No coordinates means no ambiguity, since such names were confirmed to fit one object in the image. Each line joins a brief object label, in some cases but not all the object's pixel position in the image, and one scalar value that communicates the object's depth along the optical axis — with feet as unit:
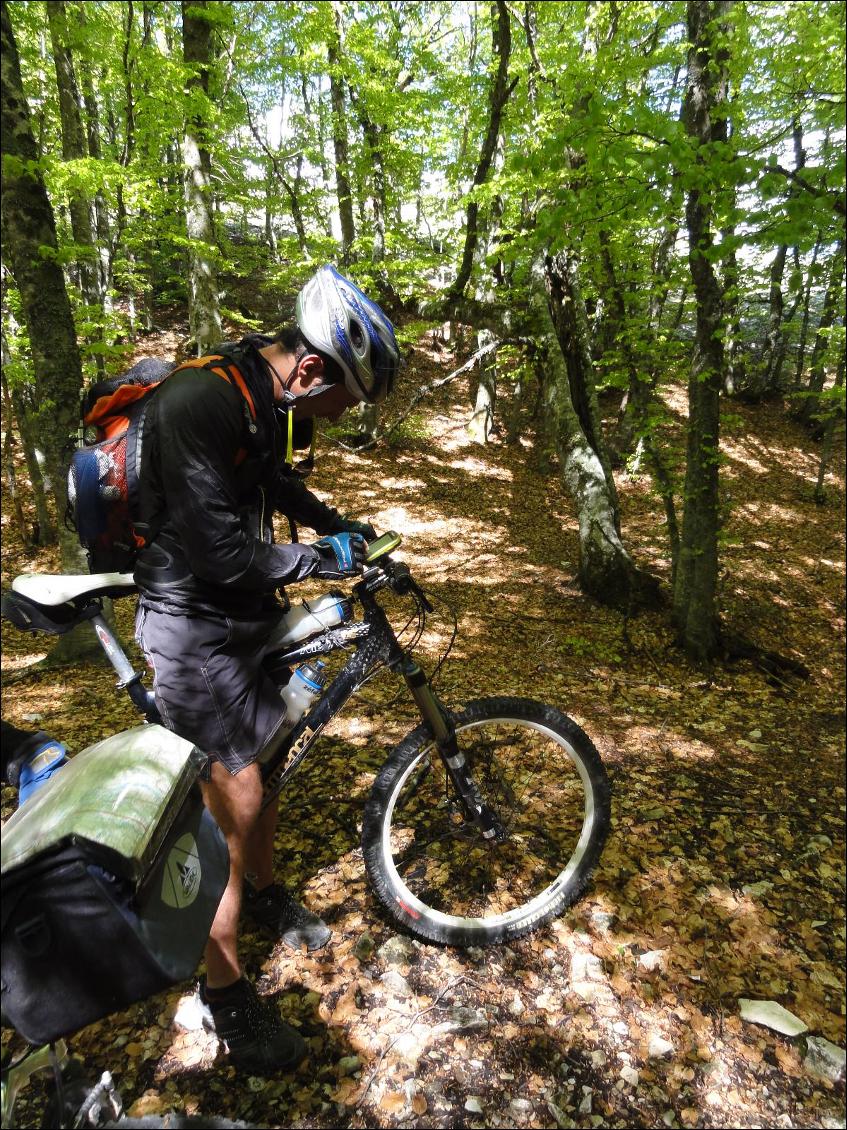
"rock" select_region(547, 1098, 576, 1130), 6.89
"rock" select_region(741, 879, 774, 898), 10.24
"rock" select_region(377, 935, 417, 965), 8.97
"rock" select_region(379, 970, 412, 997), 8.50
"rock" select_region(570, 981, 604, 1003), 8.39
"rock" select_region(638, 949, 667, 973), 8.84
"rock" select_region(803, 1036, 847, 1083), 7.36
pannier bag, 4.17
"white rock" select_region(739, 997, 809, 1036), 7.86
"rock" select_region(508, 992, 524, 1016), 8.20
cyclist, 6.72
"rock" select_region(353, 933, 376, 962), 9.07
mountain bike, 8.45
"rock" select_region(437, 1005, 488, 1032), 7.97
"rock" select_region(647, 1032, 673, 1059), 7.61
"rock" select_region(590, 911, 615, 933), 9.49
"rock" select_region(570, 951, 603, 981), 8.70
